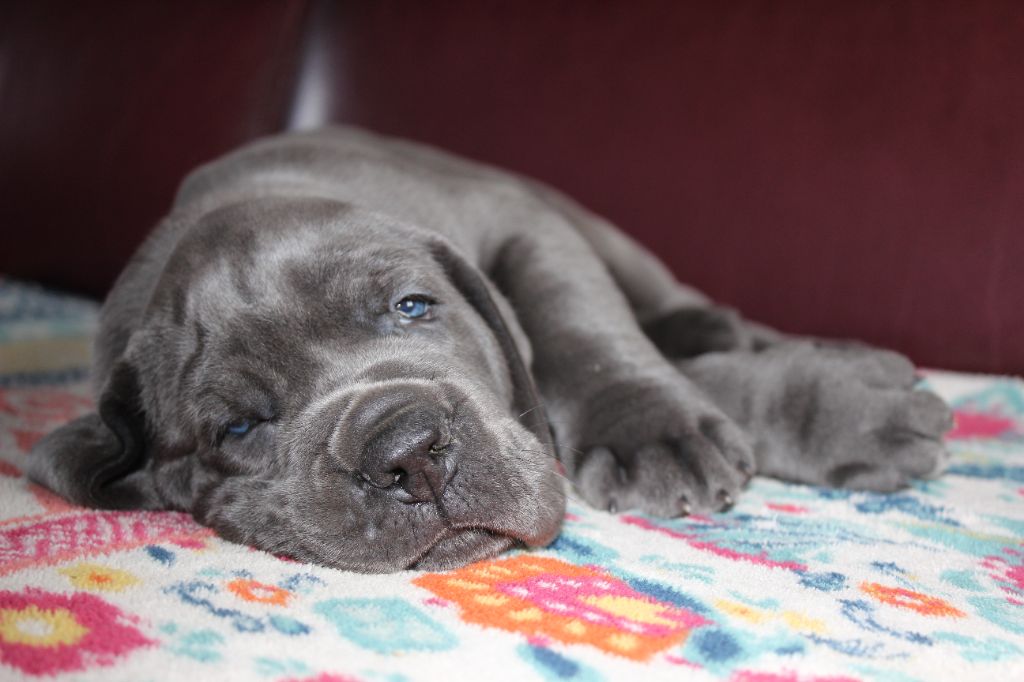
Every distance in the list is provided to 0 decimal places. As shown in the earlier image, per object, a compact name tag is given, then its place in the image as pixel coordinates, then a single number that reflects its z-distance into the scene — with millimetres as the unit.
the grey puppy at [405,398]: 400
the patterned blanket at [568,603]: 334
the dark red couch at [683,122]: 636
